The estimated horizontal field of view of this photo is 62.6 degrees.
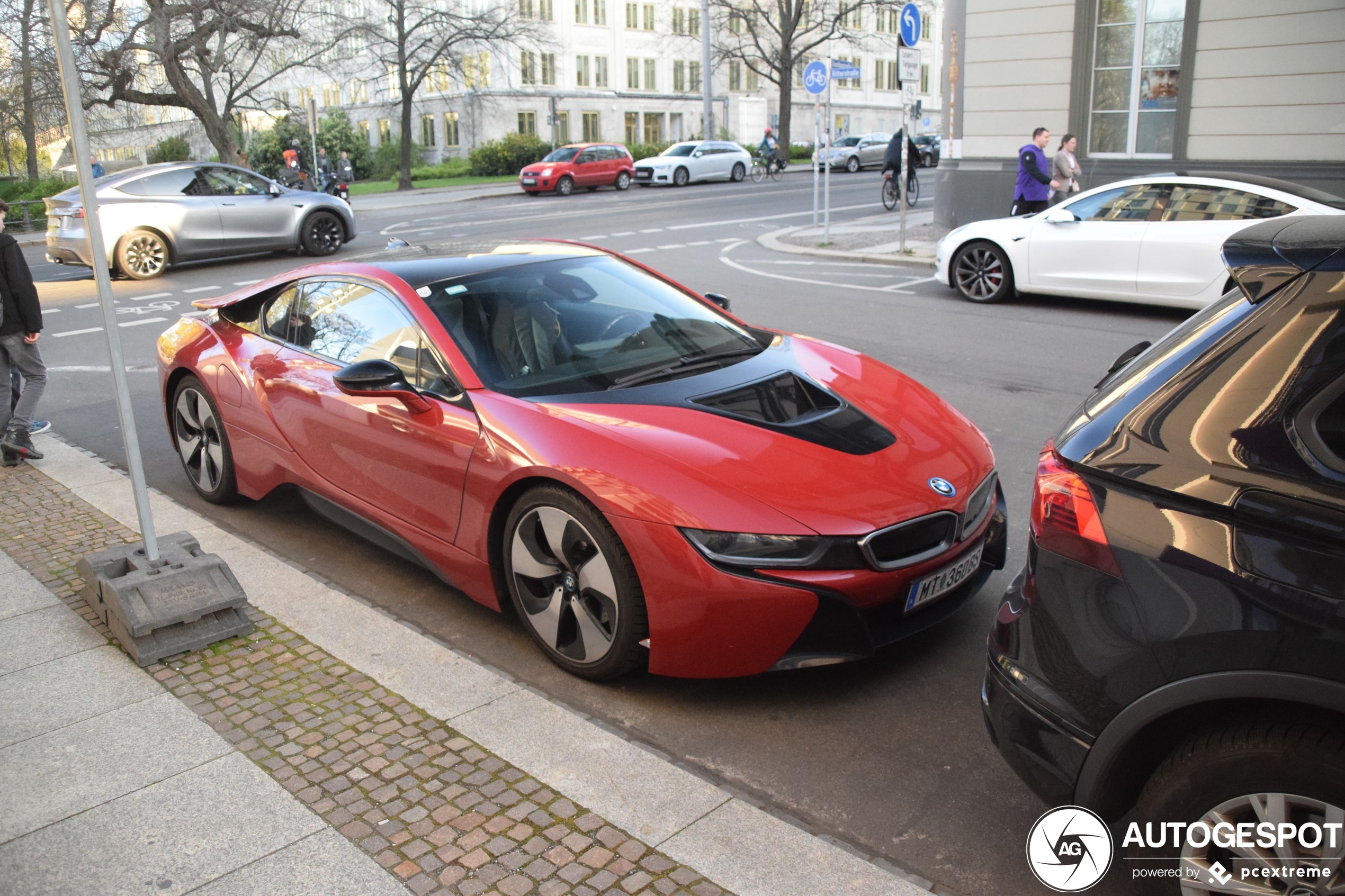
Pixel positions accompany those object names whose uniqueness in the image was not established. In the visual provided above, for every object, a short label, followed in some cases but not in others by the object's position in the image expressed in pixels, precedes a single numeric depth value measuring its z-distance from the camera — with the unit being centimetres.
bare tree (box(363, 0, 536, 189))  4462
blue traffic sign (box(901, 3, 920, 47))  1490
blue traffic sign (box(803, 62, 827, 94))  1814
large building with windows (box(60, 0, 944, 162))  6175
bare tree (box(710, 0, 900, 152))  5412
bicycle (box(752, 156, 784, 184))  4266
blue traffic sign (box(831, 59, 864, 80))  1912
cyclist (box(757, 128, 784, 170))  4281
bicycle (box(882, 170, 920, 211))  2528
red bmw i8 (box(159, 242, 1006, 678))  356
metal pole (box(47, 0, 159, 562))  386
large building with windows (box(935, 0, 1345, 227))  1470
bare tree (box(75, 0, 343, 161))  3444
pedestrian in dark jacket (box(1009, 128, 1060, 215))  1503
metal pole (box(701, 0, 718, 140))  4900
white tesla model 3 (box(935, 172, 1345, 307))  1024
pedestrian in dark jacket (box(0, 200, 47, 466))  664
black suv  217
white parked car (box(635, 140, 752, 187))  3859
